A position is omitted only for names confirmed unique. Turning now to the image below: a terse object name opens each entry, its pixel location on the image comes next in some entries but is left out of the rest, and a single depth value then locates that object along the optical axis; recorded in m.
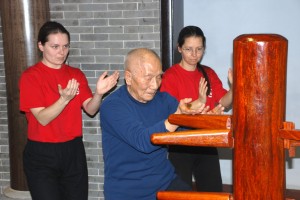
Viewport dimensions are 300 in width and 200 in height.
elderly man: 1.89
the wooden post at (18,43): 3.61
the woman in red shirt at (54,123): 2.69
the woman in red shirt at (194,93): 2.89
